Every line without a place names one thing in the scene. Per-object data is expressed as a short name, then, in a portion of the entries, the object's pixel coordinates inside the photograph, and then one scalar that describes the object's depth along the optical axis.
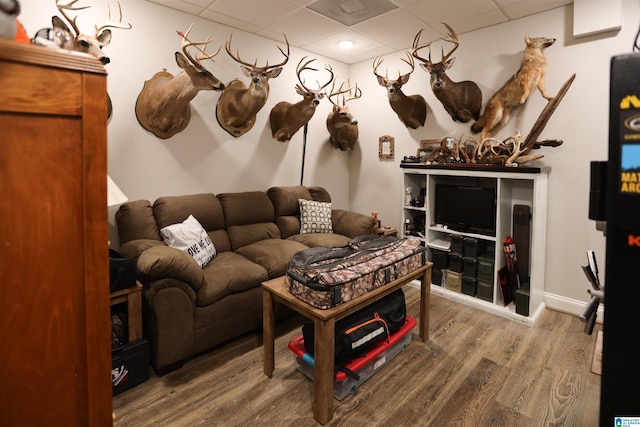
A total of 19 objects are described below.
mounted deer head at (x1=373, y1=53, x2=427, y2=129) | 3.90
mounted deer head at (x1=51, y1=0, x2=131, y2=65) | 2.25
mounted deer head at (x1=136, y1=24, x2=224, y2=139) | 2.92
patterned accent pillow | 3.90
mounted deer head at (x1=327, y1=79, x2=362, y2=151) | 4.41
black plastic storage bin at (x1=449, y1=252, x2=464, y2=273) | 3.46
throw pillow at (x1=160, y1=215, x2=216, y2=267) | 2.74
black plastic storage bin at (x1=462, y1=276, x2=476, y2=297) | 3.37
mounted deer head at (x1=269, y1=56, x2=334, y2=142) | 3.75
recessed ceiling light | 3.98
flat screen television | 3.30
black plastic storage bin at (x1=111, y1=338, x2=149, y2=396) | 2.03
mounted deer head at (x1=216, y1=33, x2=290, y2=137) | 3.30
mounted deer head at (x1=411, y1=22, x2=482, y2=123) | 3.44
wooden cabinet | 0.73
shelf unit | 3.00
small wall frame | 4.45
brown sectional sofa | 2.19
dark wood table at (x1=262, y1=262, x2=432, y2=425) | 1.80
